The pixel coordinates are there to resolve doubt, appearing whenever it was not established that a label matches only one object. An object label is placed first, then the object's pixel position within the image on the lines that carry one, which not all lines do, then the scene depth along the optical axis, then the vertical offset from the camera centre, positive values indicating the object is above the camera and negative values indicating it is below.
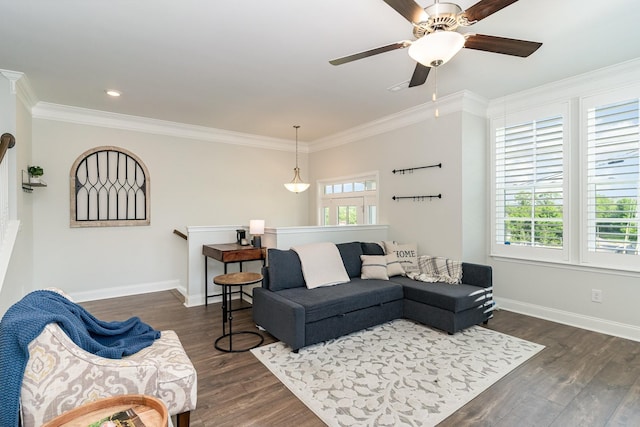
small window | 5.46 +0.20
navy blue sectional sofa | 3.03 -0.95
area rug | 2.11 -1.31
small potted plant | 4.00 +0.51
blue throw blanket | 1.26 -0.60
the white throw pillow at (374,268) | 4.05 -0.72
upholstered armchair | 1.35 -0.78
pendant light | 5.40 +0.45
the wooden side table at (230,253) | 3.86 -0.51
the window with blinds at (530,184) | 3.78 +0.34
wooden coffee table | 1.24 -0.81
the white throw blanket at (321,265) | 3.64 -0.63
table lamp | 4.23 -0.25
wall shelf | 3.88 +0.38
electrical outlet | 3.45 -0.93
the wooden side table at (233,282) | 3.05 -0.68
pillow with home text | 4.28 -0.59
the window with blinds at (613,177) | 3.22 +0.35
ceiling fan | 1.74 +1.11
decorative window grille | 4.65 +0.37
